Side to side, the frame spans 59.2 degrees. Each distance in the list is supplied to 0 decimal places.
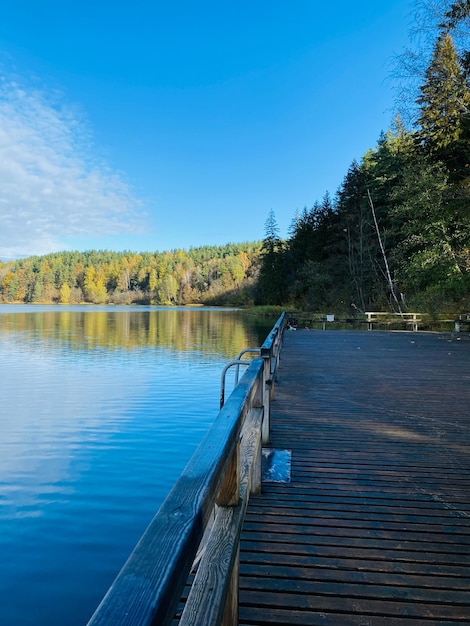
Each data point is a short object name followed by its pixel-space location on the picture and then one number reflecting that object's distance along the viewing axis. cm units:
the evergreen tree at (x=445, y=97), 1095
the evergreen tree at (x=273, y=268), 5241
